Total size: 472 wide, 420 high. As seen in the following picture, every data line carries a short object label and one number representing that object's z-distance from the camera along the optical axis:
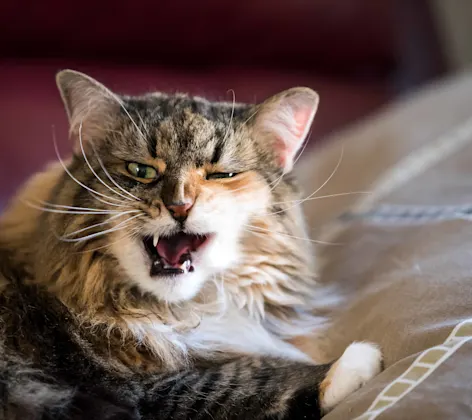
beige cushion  0.63
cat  0.66
